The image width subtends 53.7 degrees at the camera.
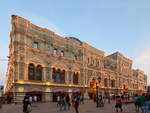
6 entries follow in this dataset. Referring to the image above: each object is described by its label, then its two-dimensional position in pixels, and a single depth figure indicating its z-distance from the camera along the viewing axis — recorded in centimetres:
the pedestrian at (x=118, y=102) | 1440
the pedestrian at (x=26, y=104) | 1159
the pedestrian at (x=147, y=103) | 980
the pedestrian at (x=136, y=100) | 1361
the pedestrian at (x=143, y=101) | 1118
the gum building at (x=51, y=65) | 2398
